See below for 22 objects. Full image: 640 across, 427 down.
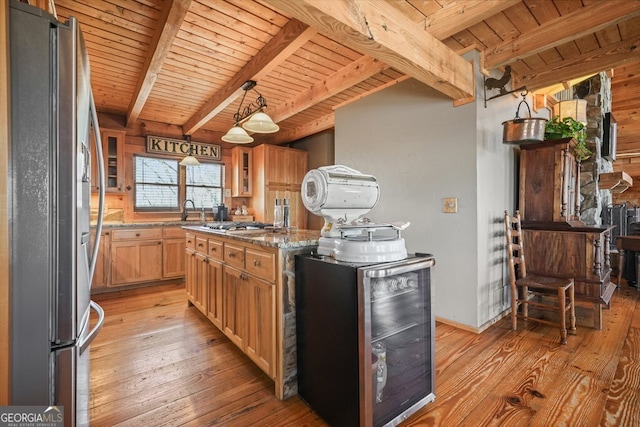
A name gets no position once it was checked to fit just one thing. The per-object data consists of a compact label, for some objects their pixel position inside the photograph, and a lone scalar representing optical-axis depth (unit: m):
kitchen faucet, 5.04
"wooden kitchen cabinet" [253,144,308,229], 5.37
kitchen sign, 4.84
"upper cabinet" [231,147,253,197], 5.55
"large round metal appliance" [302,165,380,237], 1.58
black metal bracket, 2.59
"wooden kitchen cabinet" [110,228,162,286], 3.91
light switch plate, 2.69
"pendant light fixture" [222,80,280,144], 2.80
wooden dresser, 2.66
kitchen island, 1.69
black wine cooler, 1.31
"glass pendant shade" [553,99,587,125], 3.20
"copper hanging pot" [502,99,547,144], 2.67
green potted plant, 2.95
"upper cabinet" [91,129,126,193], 4.31
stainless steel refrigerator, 0.86
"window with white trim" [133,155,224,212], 4.76
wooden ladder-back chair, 2.38
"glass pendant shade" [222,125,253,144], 3.18
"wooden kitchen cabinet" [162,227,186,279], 4.27
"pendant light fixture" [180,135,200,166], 4.35
